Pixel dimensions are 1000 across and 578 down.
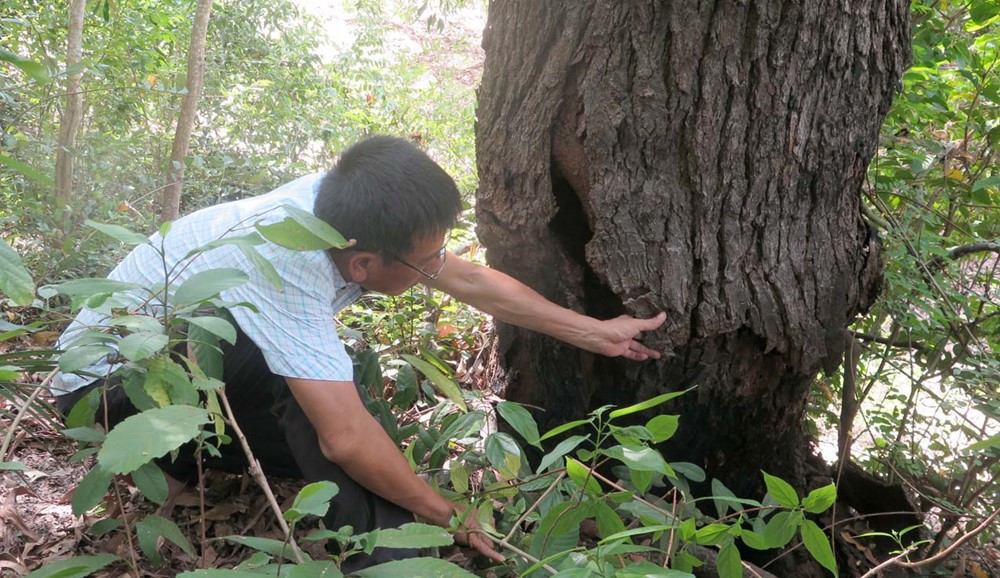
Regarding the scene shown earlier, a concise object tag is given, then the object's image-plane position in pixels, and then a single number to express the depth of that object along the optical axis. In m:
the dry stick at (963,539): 1.61
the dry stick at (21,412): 1.35
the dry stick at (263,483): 1.20
